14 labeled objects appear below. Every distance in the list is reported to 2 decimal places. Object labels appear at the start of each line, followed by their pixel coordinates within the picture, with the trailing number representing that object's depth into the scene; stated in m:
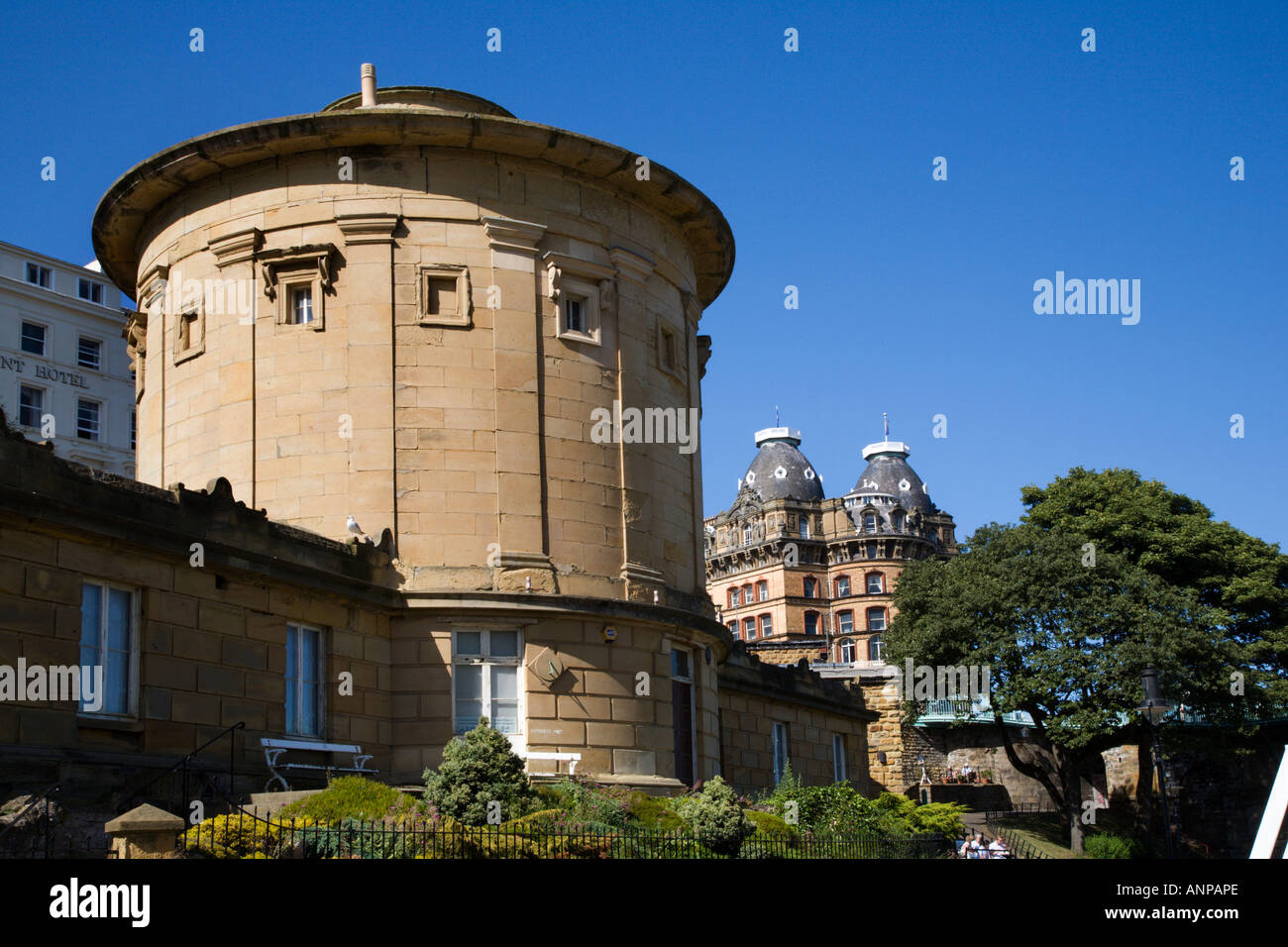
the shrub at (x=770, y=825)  24.40
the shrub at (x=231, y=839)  16.47
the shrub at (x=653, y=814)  23.30
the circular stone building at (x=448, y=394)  26.00
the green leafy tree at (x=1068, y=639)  49.34
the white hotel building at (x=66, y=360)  62.38
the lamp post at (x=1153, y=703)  29.03
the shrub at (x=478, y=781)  20.97
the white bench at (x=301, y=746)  22.16
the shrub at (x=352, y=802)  19.31
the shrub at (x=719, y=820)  21.88
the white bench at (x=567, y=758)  25.49
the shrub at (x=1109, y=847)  48.40
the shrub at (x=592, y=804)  22.25
